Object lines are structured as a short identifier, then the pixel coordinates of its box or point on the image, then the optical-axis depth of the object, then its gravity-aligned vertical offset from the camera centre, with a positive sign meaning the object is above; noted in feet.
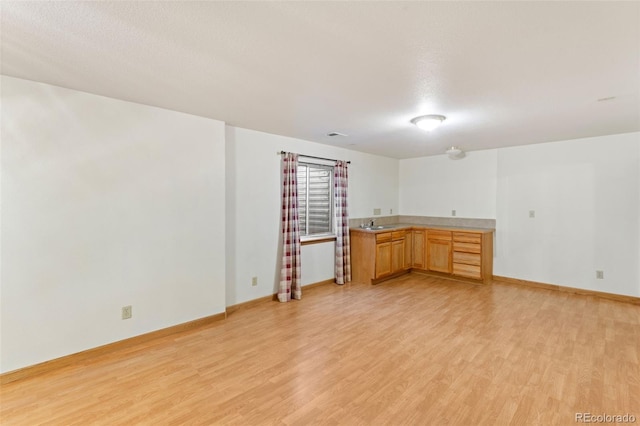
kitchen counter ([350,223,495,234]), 16.31 -1.15
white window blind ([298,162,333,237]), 15.58 +0.56
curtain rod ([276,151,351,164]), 13.84 +2.68
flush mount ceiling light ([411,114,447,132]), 10.33 +3.09
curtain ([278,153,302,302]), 13.58 -1.18
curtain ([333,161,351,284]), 16.19 -0.78
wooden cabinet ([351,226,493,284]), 16.11 -2.55
